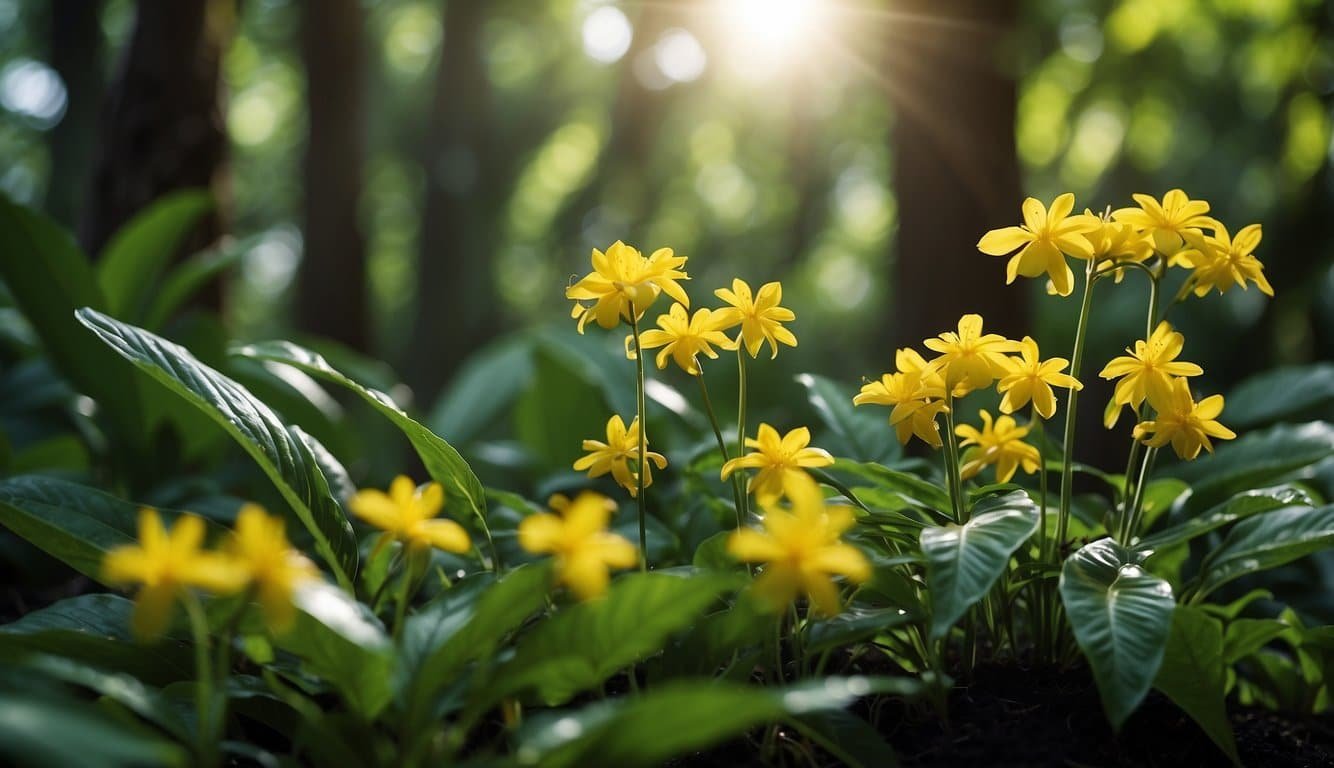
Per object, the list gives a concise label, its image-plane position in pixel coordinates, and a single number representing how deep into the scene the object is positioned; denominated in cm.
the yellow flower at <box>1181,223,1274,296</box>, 91
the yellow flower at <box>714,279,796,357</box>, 89
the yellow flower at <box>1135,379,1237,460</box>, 88
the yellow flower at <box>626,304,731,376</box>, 88
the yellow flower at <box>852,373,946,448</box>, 89
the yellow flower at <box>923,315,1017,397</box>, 87
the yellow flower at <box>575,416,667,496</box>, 90
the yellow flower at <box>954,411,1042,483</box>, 94
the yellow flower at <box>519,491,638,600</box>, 75
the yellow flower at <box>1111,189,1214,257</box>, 90
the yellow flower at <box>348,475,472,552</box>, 77
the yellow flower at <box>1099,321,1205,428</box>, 87
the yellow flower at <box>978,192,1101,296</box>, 88
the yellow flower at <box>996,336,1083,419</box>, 87
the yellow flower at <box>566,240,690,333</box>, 87
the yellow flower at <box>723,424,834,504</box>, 86
